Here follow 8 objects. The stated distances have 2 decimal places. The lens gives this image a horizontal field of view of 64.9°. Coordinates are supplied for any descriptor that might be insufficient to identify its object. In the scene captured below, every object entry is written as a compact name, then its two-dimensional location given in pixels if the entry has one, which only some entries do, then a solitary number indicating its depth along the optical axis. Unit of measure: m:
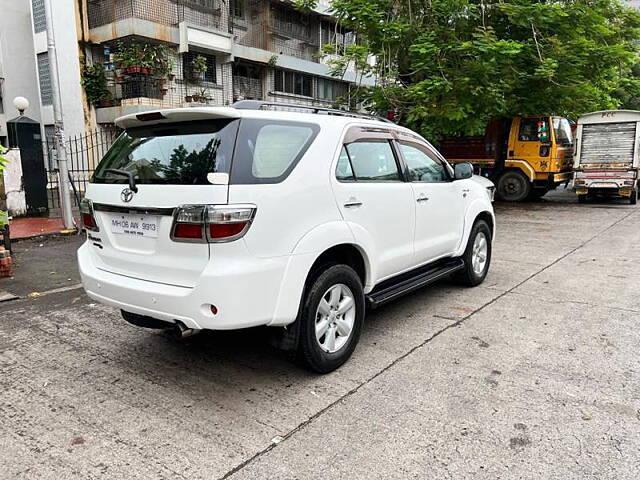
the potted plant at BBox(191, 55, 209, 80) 18.98
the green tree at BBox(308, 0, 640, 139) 11.02
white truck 13.86
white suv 2.95
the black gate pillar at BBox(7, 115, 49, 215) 9.95
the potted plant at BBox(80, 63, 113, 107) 17.80
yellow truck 14.33
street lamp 10.41
